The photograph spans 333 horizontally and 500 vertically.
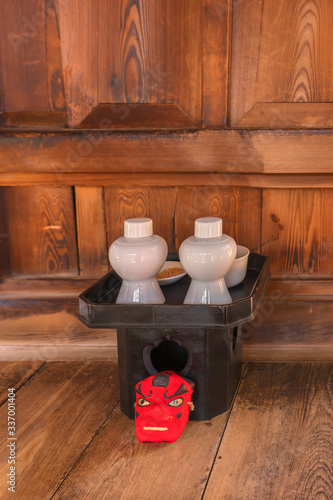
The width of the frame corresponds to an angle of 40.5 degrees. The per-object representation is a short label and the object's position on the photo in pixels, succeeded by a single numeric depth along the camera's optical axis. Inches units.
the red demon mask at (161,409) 38.6
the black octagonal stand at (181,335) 38.2
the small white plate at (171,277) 46.0
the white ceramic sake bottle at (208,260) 38.9
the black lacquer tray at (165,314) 37.9
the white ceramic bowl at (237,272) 44.8
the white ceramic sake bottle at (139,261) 39.3
